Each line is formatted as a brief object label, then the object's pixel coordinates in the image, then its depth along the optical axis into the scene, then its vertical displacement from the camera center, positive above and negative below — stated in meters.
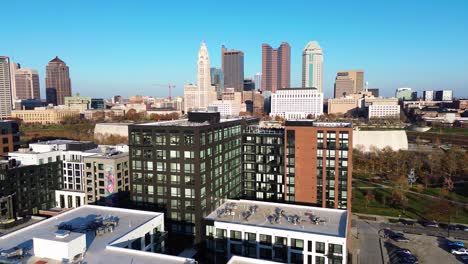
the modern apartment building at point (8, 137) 94.96 -8.87
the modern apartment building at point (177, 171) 52.47 -10.68
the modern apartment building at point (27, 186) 68.88 -18.13
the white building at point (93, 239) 31.50 -14.71
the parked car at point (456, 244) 59.71 -25.22
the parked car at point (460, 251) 57.20 -25.47
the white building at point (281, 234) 43.03 -17.25
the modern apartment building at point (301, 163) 64.29 -11.76
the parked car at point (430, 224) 70.11 -25.52
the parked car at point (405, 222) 72.17 -25.71
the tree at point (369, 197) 86.44 -24.49
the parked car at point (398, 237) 62.84 -25.49
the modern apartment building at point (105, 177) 73.56 -15.99
